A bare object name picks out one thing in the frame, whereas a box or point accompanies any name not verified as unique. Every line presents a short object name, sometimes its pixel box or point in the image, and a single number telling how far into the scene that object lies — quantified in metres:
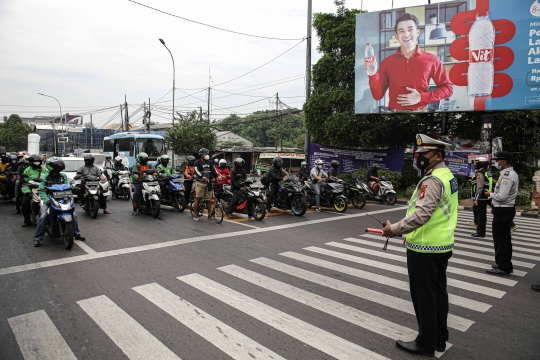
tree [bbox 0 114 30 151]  52.12
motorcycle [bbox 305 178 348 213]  11.62
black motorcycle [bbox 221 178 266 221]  9.80
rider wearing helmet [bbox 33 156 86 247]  6.69
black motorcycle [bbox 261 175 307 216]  10.67
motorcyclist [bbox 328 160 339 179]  12.74
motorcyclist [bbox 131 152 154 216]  10.32
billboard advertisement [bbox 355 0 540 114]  13.06
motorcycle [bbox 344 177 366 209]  12.73
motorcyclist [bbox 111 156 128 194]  14.16
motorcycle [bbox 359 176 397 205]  14.10
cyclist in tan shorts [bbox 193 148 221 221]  9.48
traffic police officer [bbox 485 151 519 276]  5.50
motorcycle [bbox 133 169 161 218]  9.85
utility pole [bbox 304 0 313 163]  17.72
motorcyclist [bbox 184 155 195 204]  11.05
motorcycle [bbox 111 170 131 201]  13.84
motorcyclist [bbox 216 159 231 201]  11.14
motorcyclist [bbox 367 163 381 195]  14.08
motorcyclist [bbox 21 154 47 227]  8.05
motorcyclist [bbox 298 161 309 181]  13.71
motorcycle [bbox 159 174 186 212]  11.00
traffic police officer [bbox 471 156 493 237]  8.21
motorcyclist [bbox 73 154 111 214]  9.65
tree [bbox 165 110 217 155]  34.84
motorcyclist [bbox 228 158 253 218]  9.80
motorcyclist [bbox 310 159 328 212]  11.82
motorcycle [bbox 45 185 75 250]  6.48
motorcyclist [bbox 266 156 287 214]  10.57
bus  25.00
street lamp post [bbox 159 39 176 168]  27.29
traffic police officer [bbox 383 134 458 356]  3.11
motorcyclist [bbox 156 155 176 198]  11.17
